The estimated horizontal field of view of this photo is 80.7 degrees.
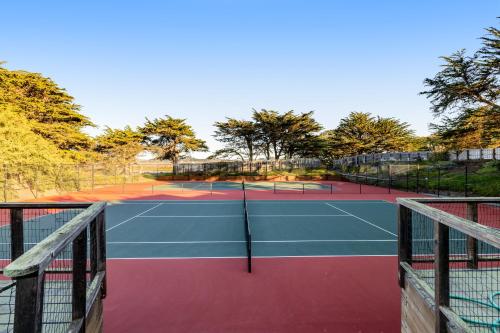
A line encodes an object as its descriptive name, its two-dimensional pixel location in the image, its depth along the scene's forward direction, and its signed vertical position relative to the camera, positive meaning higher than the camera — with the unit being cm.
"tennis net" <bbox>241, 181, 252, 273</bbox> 561 -187
